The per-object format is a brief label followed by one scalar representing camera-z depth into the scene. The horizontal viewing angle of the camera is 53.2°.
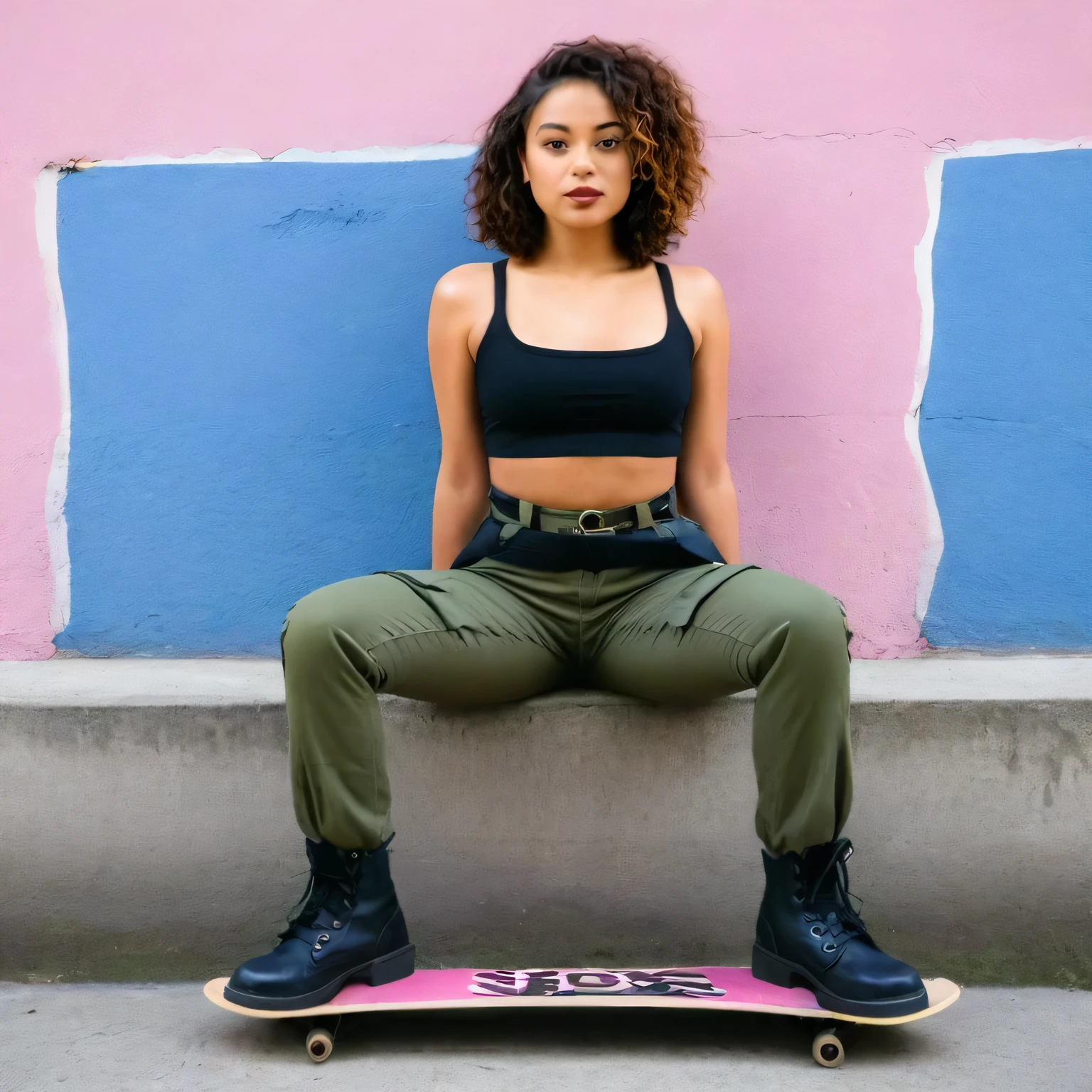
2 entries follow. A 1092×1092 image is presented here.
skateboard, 1.67
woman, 1.68
